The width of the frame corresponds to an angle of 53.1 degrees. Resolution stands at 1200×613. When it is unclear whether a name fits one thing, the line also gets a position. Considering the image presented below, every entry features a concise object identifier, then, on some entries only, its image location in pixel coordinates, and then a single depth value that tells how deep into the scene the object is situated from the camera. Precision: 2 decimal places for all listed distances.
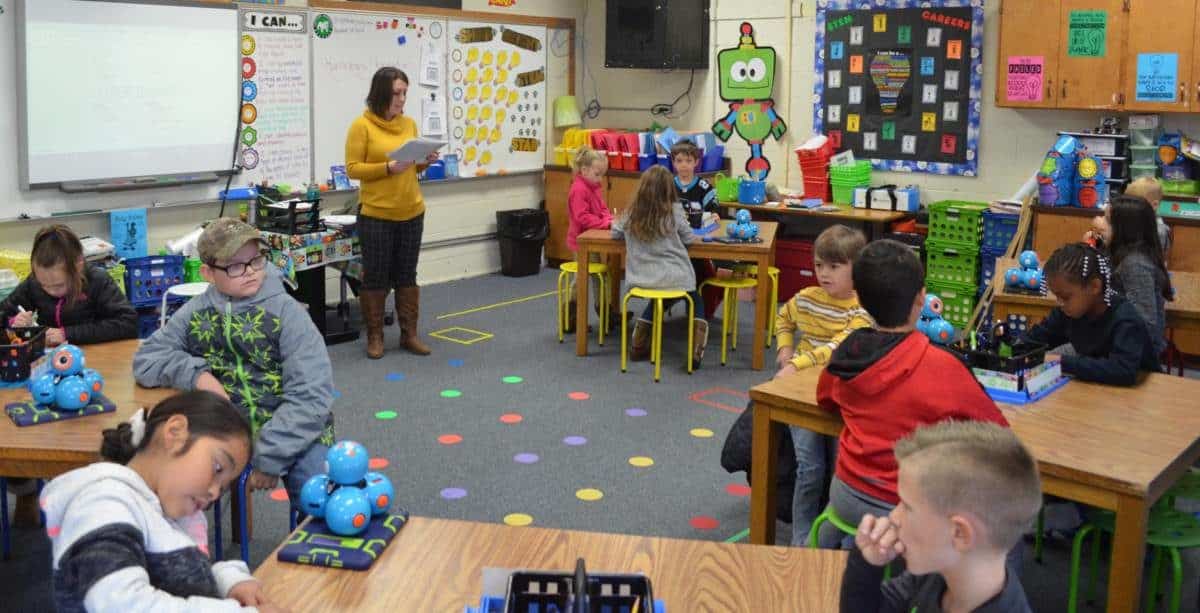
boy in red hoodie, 2.67
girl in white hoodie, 1.72
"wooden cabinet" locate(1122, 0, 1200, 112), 6.19
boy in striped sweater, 3.43
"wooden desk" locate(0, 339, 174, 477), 2.61
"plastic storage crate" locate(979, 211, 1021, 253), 6.77
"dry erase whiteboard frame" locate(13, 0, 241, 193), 5.66
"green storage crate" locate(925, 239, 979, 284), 6.96
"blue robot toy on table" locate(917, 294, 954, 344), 3.28
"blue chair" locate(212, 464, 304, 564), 3.27
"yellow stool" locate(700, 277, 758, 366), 6.21
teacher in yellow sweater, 5.98
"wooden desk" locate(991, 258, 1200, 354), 4.21
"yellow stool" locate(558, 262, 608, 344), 6.50
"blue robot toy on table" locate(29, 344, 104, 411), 2.81
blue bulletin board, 7.29
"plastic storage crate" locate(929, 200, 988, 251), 6.89
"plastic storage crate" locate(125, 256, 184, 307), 5.89
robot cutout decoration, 8.19
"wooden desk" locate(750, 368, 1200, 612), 2.58
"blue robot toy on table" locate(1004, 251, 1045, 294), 4.42
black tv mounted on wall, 8.38
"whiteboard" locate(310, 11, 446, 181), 7.16
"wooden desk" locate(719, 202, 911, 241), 7.23
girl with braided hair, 3.24
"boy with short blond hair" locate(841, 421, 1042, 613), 1.63
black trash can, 8.42
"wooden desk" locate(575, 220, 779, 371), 5.92
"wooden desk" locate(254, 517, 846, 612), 1.99
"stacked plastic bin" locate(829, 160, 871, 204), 7.66
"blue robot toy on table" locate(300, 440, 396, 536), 2.16
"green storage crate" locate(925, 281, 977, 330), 7.01
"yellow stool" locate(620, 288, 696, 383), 5.79
